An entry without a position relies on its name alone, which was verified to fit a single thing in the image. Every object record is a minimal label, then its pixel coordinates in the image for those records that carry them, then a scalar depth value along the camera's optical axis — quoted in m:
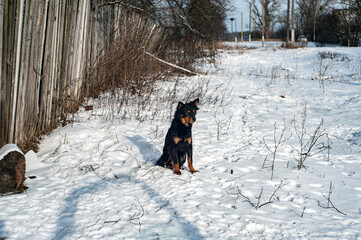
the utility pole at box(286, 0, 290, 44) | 25.65
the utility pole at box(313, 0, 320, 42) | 35.78
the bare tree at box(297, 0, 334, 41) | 37.09
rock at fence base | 3.06
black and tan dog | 3.64
